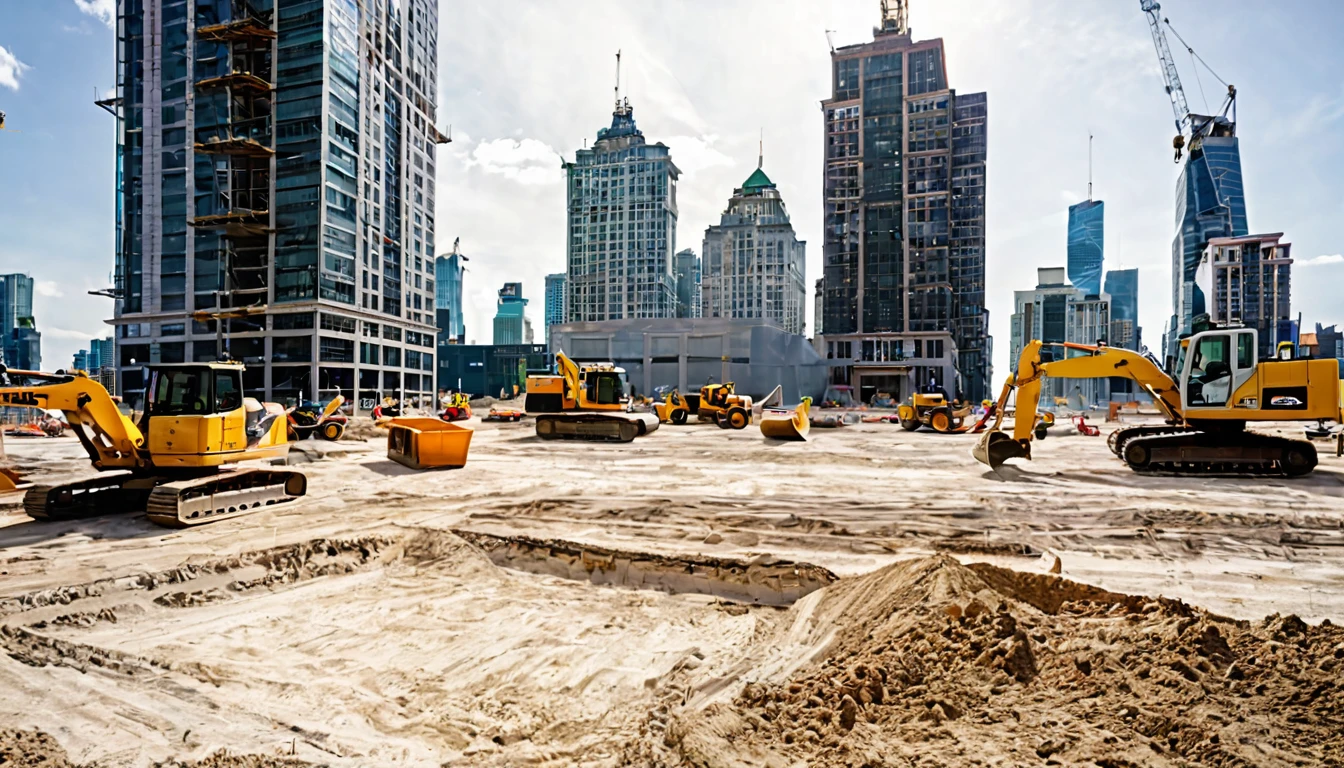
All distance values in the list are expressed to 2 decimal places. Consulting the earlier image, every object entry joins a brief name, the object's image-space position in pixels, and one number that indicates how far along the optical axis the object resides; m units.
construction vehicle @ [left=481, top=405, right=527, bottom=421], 32.62
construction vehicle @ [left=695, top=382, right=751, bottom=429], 26.61
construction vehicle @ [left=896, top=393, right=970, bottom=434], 24.88
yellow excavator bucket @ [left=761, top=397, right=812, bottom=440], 21.28
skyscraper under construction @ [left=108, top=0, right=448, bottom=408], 42.91
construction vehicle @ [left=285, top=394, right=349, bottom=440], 20.16
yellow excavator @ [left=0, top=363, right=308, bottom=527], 8.51
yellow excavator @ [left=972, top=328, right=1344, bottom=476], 12.12
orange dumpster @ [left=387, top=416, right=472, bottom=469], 13.89
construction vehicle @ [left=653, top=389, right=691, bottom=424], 28.91
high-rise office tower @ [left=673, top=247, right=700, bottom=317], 169.25
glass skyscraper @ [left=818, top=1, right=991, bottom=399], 70.06
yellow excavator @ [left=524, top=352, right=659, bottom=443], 21.30
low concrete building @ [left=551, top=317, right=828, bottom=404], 57.72
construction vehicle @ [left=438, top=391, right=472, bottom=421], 31.86
